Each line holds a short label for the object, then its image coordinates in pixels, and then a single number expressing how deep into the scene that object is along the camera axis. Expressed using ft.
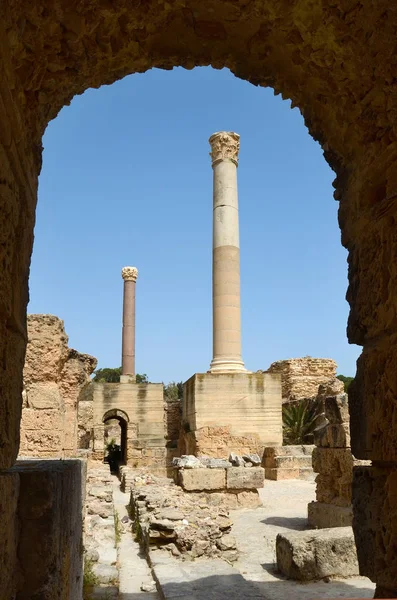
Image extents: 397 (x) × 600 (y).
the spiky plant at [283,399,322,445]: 66.49
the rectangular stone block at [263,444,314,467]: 51.01
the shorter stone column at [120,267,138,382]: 90.68
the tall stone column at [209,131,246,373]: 56.34
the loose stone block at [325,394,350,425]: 29.55
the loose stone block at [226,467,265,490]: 35.40
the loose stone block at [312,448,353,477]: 28.60
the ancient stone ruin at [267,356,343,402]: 86.02
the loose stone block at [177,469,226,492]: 35.12
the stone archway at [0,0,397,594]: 7.86
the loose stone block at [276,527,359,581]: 19.56
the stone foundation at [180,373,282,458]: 51.42
